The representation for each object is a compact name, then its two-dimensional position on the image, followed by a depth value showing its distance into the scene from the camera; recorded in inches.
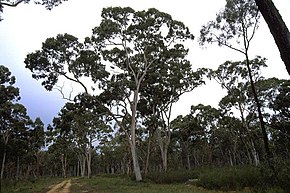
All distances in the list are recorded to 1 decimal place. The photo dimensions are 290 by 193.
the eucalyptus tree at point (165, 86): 1222.3
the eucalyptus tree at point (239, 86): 1247.5
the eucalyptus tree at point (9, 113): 1342.3
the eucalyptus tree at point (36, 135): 1880.3
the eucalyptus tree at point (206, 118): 1829.5
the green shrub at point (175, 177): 1010.1
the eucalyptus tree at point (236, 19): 778.8
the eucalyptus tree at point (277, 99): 1390.3
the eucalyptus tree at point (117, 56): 1080.2
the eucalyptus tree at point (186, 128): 1834.2
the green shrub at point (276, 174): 453.7
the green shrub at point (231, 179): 561.5
